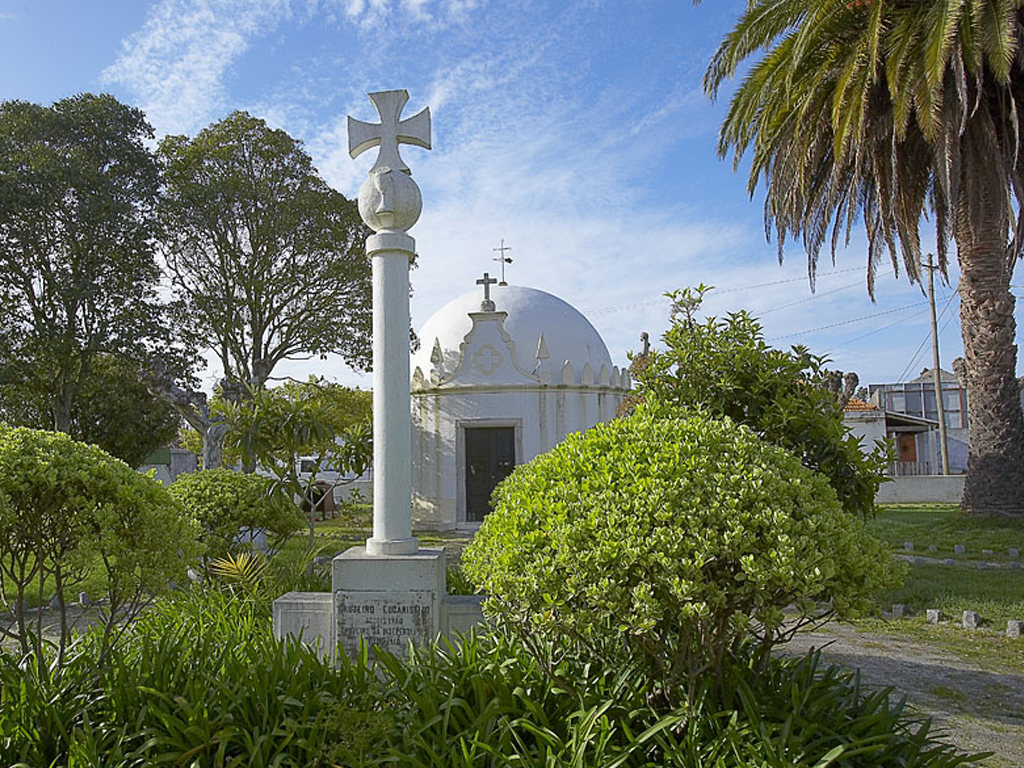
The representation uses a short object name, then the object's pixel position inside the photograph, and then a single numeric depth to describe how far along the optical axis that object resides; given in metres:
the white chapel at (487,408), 17.95
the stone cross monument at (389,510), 5.41
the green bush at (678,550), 3.39
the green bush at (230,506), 7.93
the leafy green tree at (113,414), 20.70
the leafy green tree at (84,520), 4.35
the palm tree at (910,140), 10.45
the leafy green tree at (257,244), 20.97
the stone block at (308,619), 5.53
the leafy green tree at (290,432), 10.48
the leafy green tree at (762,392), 5.47
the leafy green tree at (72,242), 16.86
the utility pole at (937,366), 26.20
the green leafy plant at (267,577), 6.24
